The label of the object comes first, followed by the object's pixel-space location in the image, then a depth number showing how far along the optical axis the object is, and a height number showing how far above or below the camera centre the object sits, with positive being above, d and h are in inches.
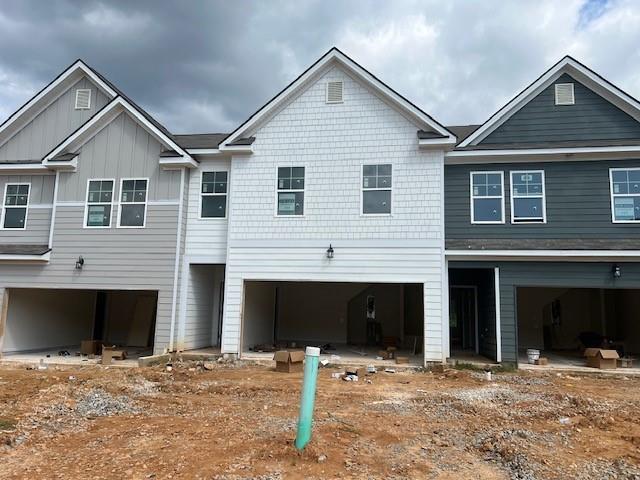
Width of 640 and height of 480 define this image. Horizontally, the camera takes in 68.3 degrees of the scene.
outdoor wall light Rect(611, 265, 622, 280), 462.6 +31.6
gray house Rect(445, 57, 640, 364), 470.3 +111.1
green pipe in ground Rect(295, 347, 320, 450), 197.3 -36.4
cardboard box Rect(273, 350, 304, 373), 447.8 -62.7
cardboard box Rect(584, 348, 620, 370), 461.1 -53.6
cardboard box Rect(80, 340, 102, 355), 563.8 -69.1
